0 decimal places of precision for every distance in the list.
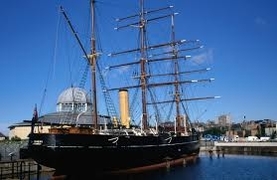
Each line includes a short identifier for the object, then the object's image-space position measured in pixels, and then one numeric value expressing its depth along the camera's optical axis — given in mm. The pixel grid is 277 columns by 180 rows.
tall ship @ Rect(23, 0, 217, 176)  28560
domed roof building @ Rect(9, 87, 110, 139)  69568
